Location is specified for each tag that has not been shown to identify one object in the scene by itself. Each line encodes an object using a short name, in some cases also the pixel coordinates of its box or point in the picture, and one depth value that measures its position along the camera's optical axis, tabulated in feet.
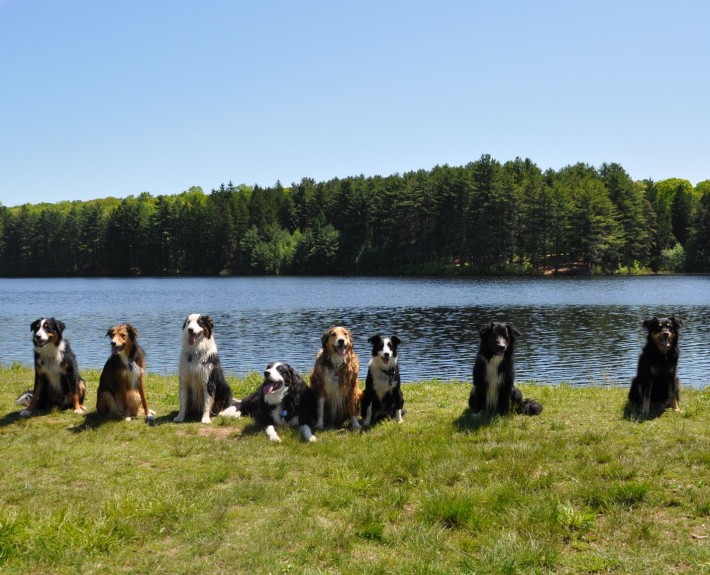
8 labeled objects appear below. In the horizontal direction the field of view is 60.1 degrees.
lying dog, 30.40
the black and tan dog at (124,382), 32.45
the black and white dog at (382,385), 31.14
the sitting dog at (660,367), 31.71
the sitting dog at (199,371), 32.19
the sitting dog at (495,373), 30.68
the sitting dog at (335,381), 30.83
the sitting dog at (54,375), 33.42
